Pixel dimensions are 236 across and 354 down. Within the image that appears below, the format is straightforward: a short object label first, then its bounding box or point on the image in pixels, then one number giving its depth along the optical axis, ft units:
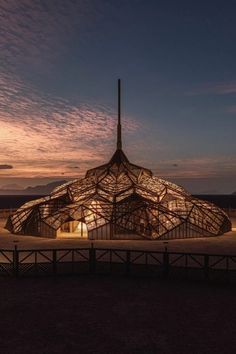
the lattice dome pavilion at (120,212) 156.87
